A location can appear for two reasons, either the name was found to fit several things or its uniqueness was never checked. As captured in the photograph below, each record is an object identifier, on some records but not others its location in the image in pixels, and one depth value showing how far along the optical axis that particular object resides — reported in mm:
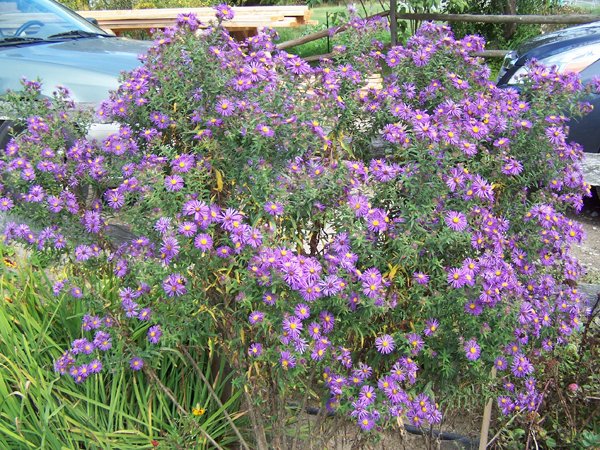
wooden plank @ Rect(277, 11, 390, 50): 9716
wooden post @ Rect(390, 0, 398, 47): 9638
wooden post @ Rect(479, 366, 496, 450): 2615
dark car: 5367
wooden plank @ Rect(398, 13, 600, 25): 9500
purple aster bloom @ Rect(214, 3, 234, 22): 2430
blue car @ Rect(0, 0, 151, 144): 5062
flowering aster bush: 2062
